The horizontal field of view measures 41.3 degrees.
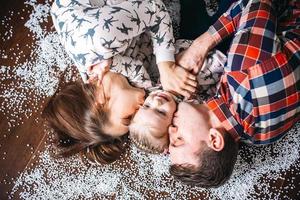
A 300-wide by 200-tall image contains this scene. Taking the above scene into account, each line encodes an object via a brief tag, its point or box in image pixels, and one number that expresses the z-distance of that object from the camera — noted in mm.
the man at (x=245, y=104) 665
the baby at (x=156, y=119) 703
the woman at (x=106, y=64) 712
